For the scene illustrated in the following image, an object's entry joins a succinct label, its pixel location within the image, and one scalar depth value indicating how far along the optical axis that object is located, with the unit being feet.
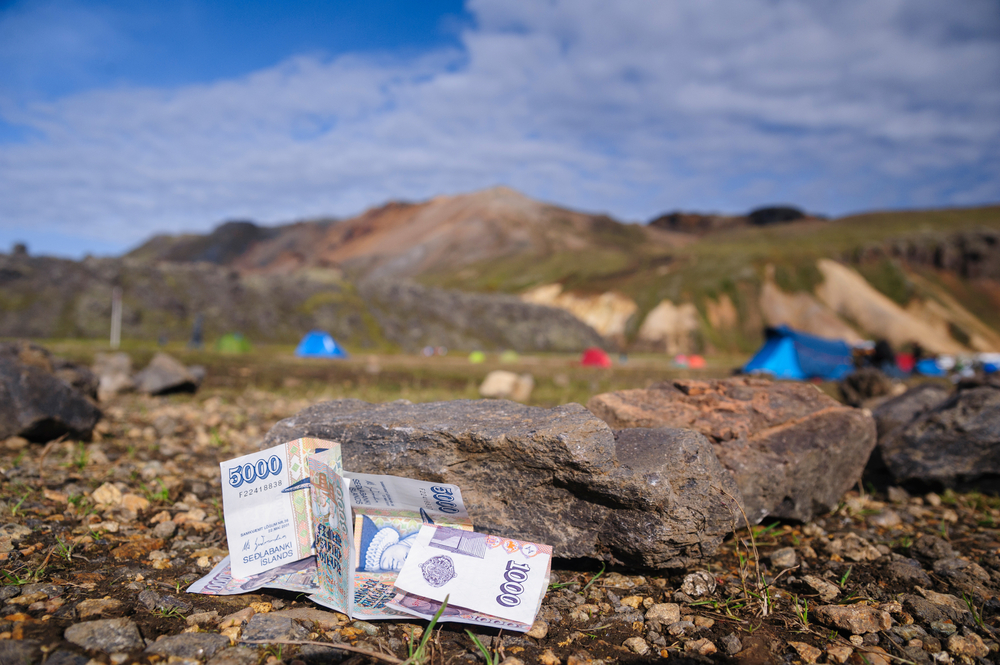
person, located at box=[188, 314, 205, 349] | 94.68
